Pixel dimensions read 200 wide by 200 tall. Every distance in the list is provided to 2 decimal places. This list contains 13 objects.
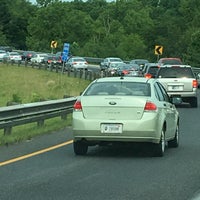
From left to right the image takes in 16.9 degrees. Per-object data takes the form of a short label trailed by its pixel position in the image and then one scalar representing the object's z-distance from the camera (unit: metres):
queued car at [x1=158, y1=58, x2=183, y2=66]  47.69
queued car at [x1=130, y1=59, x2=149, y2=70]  65.68
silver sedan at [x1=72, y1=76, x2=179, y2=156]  12.54
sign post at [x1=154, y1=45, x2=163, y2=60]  56.56
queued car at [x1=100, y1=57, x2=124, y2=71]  64.40
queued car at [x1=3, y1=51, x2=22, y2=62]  75.81
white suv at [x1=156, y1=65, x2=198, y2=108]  28.59
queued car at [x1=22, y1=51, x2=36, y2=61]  85.74
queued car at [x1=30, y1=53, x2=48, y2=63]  77.79
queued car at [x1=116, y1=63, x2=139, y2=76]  50.17
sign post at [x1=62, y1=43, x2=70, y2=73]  39.46
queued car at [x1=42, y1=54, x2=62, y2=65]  70.31
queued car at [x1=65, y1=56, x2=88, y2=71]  67.38
